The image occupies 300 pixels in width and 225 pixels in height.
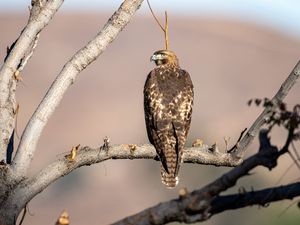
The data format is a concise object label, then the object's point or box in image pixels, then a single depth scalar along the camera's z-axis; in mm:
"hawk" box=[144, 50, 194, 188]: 22886
